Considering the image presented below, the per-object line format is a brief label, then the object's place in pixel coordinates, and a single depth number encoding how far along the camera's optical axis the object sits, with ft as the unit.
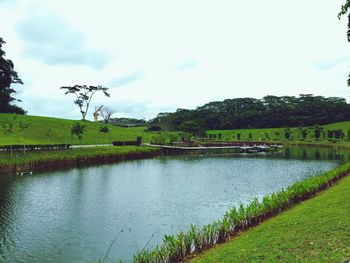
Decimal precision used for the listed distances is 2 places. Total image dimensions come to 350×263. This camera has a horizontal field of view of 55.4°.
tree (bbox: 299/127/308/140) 371.21
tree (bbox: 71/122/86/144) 201.98
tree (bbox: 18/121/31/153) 196.13
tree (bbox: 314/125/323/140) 356.38
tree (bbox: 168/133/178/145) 302.43
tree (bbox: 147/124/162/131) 493.27
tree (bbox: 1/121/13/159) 203.63
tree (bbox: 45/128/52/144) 221.97
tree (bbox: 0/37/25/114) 251.19
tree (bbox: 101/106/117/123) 527.23
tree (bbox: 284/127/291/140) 389.03
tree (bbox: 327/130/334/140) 348.28
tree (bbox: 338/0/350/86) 48.98
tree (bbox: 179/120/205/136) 391.24
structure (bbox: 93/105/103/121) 398.83
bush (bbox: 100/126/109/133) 282.56
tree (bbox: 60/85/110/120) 338.54
